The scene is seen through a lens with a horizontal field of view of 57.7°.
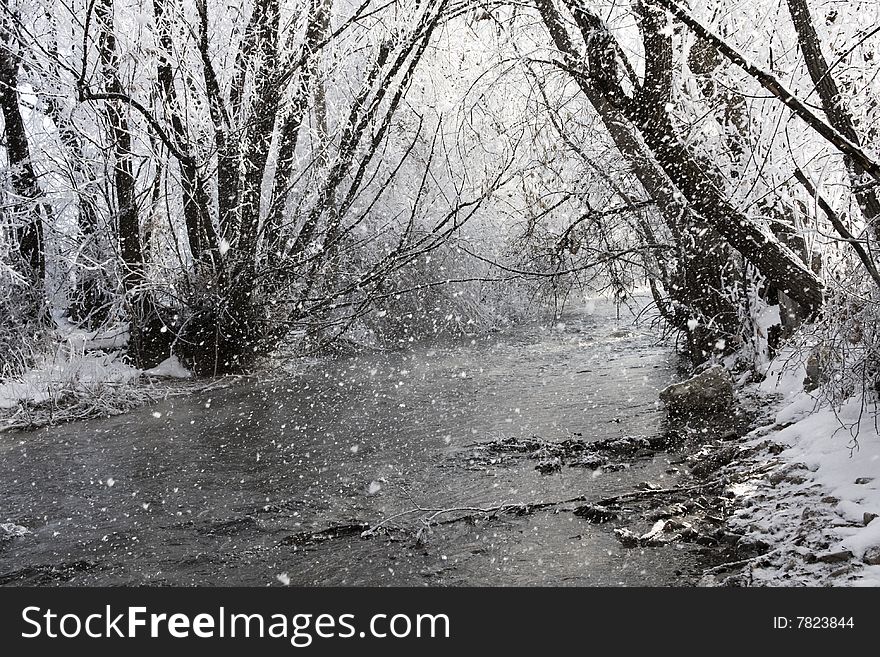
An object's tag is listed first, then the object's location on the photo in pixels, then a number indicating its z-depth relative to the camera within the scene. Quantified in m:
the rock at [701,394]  8.11
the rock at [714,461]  5.95
